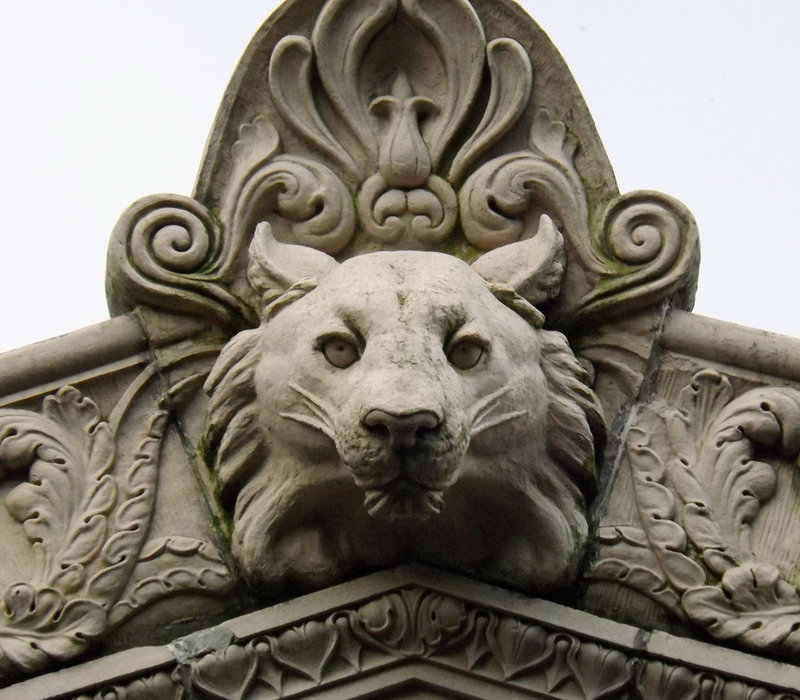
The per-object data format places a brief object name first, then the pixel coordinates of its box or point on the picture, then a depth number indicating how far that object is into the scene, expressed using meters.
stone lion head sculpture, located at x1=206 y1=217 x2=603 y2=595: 10.04
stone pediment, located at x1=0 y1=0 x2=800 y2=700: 10.18
